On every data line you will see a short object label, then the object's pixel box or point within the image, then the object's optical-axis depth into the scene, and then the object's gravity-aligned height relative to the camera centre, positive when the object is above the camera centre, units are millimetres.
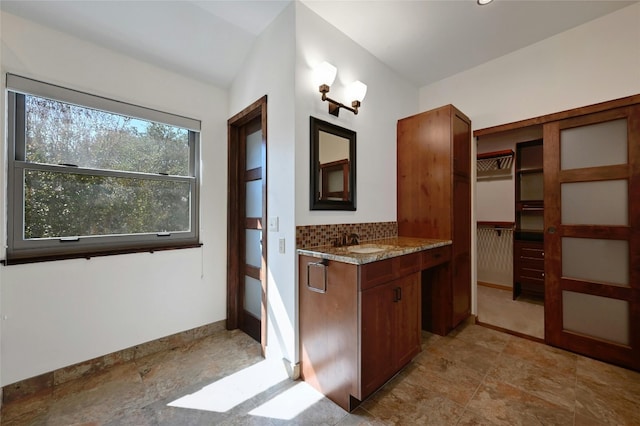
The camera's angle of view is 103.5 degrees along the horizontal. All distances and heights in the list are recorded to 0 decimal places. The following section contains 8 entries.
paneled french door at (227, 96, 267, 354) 2557 -123
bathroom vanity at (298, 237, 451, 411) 1558 -700
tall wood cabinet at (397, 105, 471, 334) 2527 +224
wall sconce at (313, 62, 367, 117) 2016 +1083
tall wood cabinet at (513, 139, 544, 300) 3528 -154
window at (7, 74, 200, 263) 1768 +318
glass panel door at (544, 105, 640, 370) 2025 -185
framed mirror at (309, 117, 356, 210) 2053 +411
